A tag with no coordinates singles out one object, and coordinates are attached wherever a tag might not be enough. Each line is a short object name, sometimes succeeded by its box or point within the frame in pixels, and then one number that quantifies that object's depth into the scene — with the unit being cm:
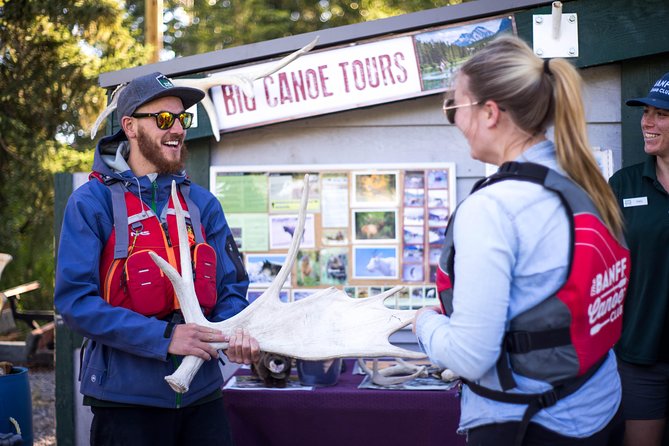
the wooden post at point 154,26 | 1074
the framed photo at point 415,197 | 453
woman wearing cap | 348
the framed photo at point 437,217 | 452
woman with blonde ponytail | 181
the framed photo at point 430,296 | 453
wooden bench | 1045
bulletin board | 454
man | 266
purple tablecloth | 389
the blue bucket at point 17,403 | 396
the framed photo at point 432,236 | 454
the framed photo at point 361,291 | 455
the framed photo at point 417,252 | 454
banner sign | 438
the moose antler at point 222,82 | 418
